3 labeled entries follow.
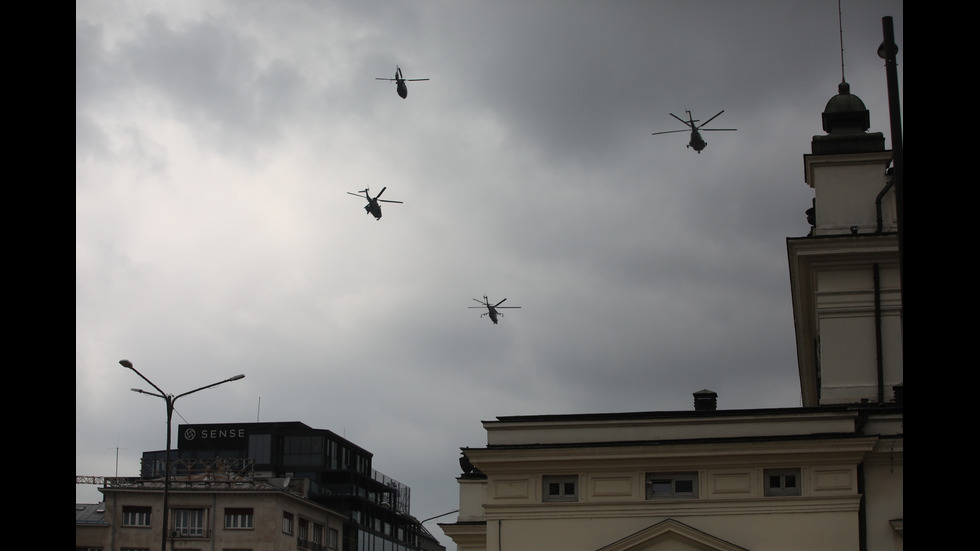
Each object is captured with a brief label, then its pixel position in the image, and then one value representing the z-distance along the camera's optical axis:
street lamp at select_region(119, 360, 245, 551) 36.72
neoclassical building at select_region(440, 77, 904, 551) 31.83
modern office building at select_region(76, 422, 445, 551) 91.62
